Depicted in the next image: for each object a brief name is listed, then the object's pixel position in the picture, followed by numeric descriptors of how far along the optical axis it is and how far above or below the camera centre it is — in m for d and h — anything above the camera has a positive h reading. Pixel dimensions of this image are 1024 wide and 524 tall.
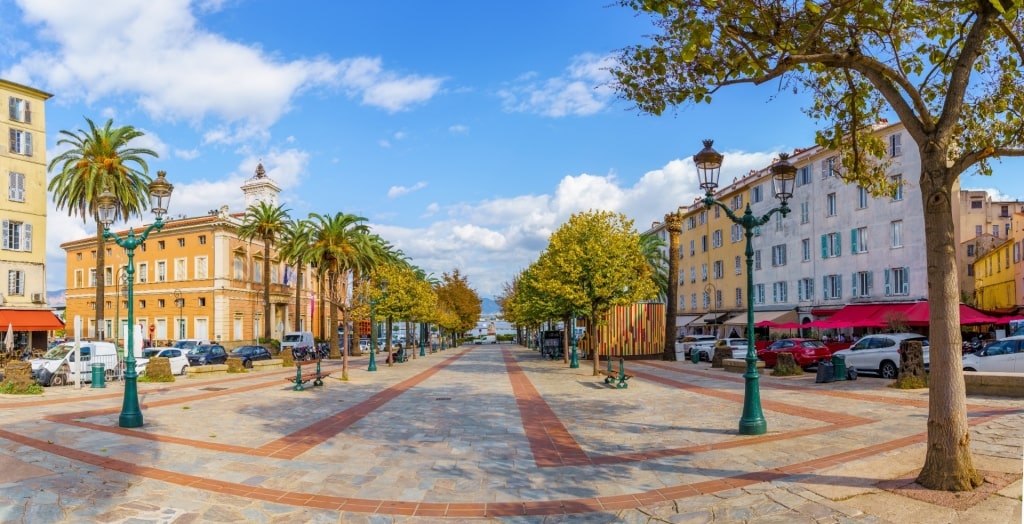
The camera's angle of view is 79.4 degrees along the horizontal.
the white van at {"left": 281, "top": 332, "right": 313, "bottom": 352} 45.51 -3.07
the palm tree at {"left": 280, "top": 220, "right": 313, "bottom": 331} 44.41 +4.04
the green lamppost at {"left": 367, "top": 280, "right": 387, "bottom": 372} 30.00 -0.39
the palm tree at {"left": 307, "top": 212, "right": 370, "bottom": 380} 42.28 +3.66
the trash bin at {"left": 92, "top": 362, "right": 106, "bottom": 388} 20.33 -2.43
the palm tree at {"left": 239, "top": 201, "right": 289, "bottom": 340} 46.69 +5.66
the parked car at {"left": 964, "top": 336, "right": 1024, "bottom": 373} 16.55 -1.88
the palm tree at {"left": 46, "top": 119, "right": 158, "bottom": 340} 31.80 +6.91
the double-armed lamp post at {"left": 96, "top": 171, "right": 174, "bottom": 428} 11.99 +1.21
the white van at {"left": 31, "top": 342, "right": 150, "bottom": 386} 21.36 -2.17
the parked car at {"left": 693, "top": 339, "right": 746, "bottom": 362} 32.41 -3.20
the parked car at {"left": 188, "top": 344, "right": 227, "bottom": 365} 32.91 -3.01
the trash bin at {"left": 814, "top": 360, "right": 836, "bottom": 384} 19.75 -2.61
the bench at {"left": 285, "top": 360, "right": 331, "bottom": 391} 19.39 -2.67
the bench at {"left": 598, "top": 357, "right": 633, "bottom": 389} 20.02 -2.86
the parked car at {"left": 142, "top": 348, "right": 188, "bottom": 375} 26.22 -2.47
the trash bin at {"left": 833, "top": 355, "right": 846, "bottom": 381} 19.80 -2.46
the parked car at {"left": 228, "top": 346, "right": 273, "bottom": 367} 34.99 -3.10
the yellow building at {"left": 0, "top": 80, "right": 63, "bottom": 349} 34.47 +4.98
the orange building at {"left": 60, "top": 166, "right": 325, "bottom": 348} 54.00 +1.53
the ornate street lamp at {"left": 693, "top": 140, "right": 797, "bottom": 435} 10.96 +1.38
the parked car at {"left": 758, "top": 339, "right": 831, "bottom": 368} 26.81 -2.61
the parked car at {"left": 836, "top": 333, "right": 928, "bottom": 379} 20.81 -2.20
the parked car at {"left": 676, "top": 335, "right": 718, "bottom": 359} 38.78 -3.21
